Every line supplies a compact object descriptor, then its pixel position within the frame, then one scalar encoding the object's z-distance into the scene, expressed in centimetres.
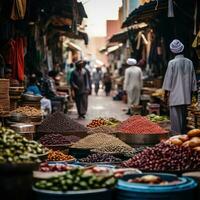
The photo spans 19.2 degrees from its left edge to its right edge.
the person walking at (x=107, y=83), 4191
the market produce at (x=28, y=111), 1098
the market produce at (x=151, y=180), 527
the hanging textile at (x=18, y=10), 1171
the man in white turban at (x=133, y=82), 2166
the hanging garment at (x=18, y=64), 1423
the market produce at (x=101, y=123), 1122
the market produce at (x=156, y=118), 1295
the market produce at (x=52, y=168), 574
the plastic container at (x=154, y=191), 499
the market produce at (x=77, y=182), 499
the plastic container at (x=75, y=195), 490
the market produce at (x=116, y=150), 791
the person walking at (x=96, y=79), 4606
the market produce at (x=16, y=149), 543
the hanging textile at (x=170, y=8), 1280
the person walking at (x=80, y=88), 2106
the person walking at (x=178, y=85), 1231
